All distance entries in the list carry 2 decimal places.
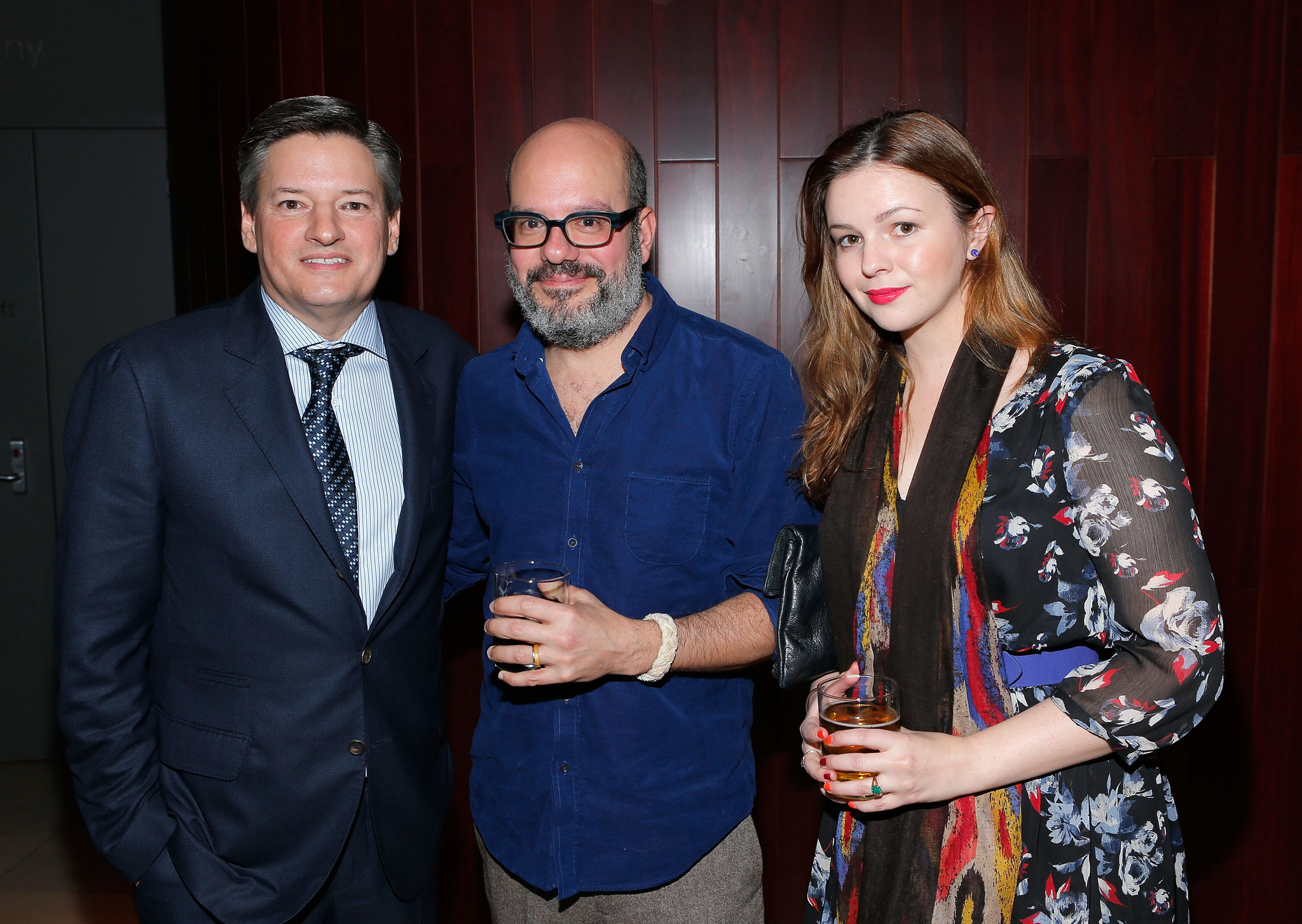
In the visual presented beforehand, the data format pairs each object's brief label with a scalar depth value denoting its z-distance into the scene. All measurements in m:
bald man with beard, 1.80
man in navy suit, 1.66
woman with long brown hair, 1.31
